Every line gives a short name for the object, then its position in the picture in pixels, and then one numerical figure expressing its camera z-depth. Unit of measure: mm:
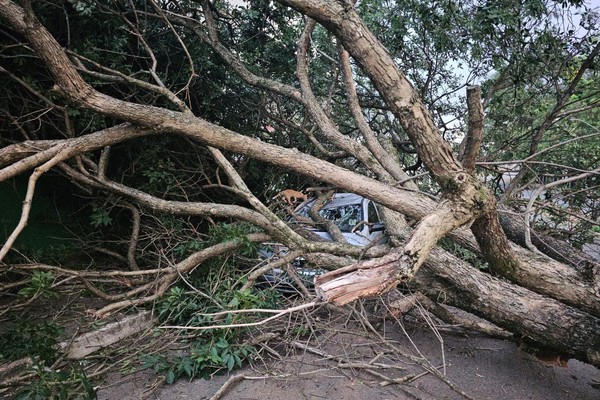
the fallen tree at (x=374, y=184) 2277
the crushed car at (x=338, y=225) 4715
